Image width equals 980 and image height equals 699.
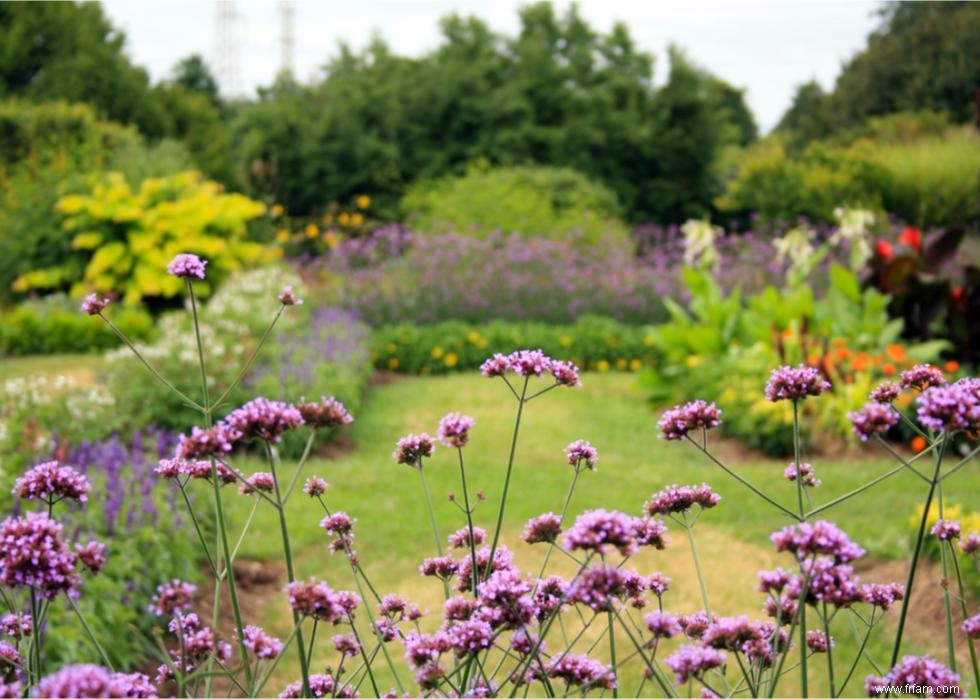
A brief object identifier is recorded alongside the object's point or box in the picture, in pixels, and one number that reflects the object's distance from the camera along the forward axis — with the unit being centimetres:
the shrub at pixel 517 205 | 1576
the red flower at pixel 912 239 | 848
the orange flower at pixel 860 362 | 724
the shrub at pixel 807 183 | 1661
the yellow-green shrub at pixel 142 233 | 1305
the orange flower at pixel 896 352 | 734
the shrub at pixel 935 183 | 1502
